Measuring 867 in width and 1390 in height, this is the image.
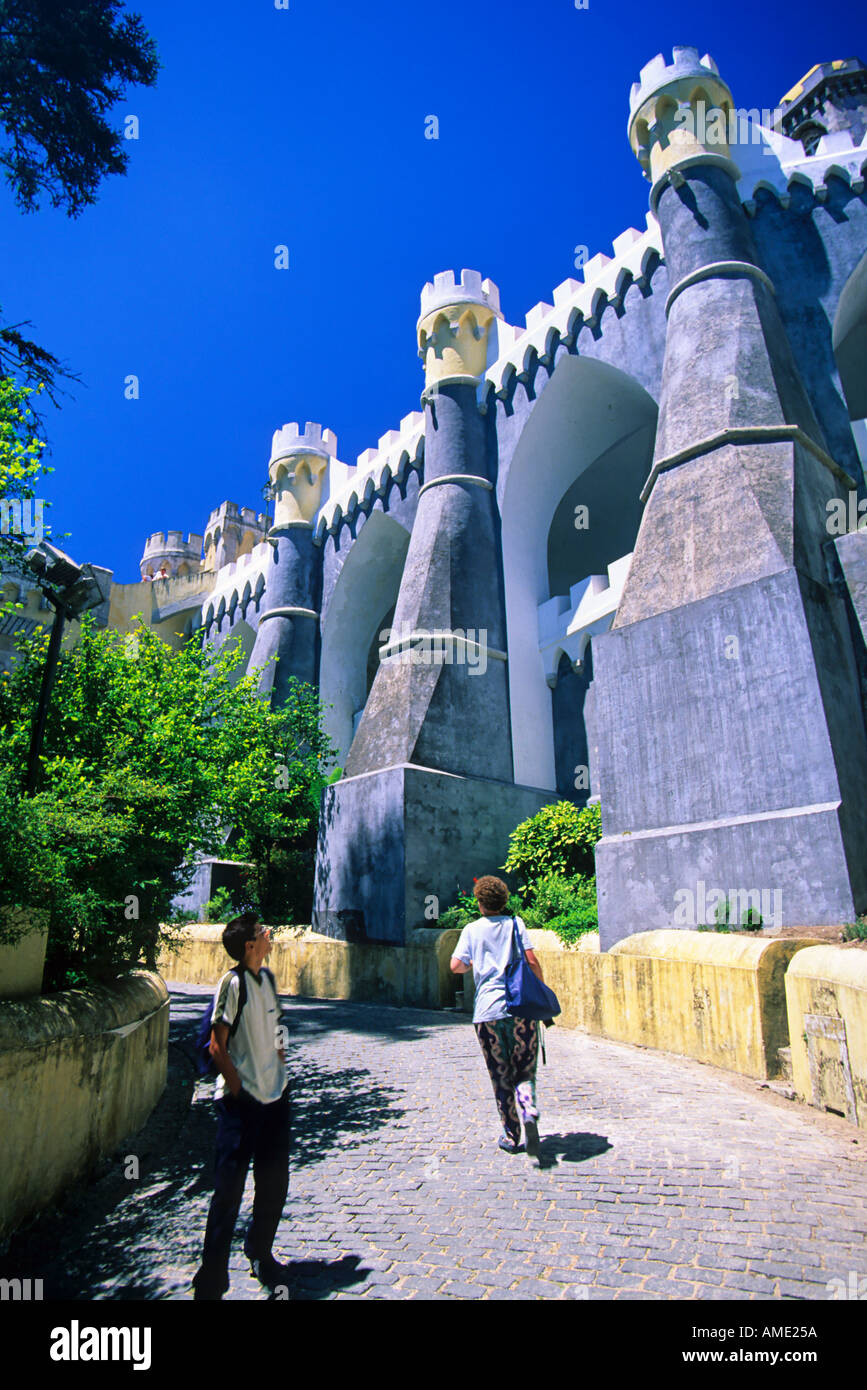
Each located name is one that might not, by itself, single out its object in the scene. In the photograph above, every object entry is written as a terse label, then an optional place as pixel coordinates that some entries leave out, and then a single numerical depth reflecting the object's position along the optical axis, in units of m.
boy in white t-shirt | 2.95
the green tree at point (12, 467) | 6.64
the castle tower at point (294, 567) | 23.59
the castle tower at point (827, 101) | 21.56
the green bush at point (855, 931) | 7.28
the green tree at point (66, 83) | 8.84
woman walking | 4.56
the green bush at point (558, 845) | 13.83
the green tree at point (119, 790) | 5.42
